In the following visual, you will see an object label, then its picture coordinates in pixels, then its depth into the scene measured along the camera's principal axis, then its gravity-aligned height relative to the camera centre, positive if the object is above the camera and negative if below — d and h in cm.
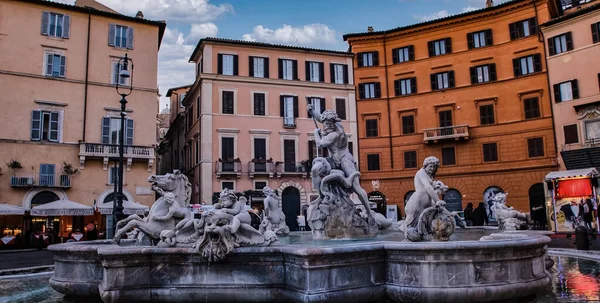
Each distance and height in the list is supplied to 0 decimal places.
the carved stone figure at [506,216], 1141 -41
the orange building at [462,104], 3431 +764
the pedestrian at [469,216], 2400 -79
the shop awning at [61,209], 2388 +7
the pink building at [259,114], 3581 +725
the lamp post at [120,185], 1849 +95
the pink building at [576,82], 2958 +761
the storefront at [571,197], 2520 +8
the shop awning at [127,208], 2596 +3
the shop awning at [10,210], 2448 +9
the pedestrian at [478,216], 2357 -79
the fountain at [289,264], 560 -75
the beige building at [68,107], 2873 +670
